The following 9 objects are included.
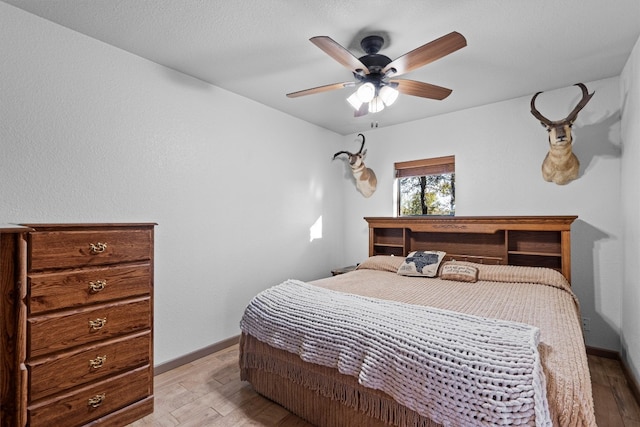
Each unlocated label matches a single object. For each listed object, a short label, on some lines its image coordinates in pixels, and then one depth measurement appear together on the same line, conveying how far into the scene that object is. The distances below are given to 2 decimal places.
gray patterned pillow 3.17
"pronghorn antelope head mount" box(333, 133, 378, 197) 4.18
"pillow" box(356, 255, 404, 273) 3.46
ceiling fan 1.90
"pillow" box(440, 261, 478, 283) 2.92
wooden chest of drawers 1.55
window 3.90
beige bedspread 1.20
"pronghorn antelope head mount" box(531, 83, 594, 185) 2.76
